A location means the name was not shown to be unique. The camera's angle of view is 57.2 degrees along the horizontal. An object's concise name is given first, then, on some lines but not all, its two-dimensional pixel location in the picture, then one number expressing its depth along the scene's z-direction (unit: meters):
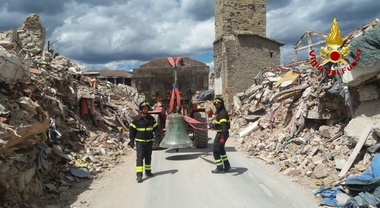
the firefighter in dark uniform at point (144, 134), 7.35
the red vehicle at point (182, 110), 9.98
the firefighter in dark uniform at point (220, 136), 7.52
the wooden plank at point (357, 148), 6.52
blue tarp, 5.06
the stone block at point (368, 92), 7.05
